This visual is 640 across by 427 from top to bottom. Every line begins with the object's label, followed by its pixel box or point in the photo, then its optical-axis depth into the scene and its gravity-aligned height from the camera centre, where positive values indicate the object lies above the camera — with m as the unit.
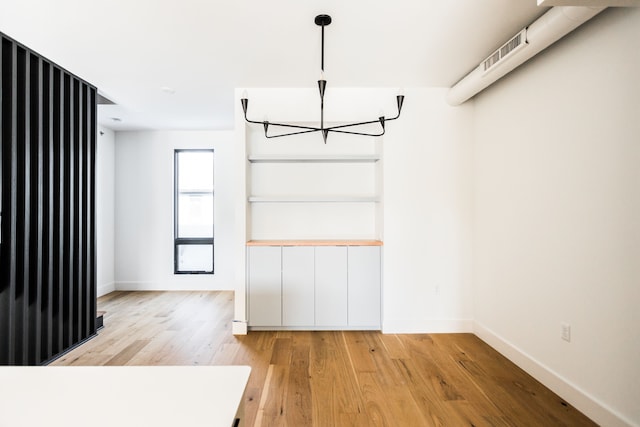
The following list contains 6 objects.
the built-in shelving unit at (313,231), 3.48 -0.20
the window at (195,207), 5.32 +0.13
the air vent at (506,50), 2.21 +1.25
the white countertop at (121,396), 0.65 -0.42
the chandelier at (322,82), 2.17 +0.98
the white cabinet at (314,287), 3.47 -0.79
